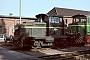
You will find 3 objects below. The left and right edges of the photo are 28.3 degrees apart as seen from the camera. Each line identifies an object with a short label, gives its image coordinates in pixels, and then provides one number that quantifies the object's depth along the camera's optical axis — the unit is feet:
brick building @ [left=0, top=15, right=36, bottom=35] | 117.39
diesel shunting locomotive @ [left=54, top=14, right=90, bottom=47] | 56.85
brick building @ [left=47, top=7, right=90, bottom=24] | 160.97
